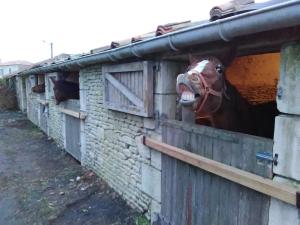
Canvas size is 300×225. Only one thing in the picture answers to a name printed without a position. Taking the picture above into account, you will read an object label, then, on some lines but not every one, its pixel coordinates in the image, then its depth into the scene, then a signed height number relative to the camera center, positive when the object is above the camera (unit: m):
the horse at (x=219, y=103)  2.19 -0.19
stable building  1.95 -0.61
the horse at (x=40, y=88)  10.28 -0.13
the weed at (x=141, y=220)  3.81 -2.34
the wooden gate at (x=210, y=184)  2.26 -1.19
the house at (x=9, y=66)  49.07 +4.22
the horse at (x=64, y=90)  7.43 -0.16
